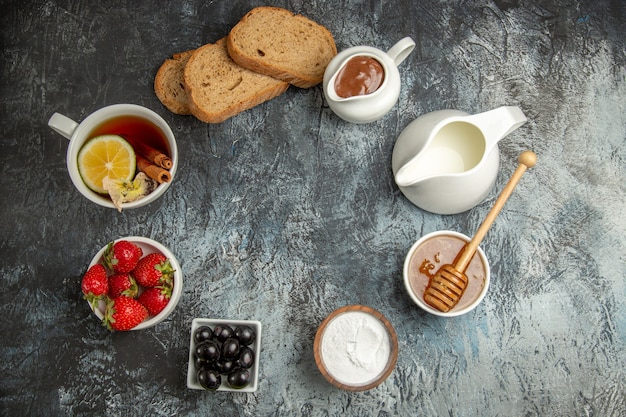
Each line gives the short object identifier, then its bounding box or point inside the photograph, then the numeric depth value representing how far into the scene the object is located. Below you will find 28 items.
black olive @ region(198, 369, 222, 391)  1.29
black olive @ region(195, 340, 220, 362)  1.29
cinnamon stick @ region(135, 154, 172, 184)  1.32
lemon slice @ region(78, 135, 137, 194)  1.33
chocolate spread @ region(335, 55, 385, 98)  1.38
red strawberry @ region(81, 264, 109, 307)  1.31
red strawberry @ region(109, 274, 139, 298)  1.34
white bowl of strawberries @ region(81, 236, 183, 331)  1.32
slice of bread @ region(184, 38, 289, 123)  1.46
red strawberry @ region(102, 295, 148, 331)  1.30
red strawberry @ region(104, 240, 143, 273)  1.35
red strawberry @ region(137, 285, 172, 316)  1.36
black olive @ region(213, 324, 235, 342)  1.33
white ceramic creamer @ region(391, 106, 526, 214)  1.32
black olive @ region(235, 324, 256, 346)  1.33
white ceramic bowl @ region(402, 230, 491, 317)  1.37
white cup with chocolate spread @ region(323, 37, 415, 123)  1.38
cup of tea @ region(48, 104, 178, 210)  1.31
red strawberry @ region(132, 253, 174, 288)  1.35
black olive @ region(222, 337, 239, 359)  1.30
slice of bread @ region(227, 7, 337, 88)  1.46
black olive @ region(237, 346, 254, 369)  1.30
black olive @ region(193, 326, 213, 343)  1.33
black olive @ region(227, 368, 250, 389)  1.29
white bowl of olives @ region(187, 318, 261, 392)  1.30
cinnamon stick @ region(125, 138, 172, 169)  1.34
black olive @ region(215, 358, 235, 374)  1.30
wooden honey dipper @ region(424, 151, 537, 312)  1.33
